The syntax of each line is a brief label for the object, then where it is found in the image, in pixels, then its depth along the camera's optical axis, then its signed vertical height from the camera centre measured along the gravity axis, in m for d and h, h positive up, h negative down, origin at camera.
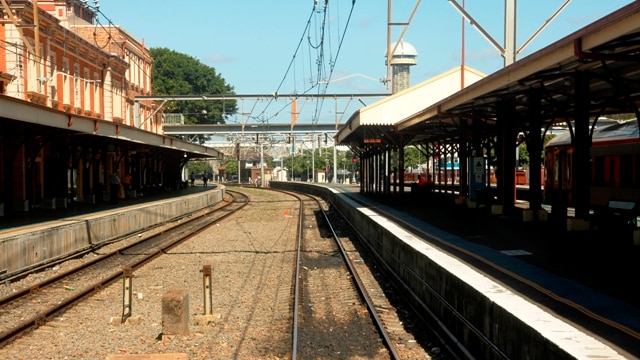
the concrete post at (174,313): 9.92 -2.02
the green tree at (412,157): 103.25 +0.96
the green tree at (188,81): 99.12 +11.88
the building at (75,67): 30.70 +5.20
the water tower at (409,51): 192.77 +29.82
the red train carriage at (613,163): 21.48 +0.01
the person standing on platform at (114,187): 31.45 -0.96
